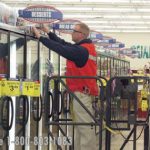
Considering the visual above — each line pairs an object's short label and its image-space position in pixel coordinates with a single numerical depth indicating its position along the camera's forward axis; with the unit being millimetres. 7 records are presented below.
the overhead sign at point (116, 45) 16031
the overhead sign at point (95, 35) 11788
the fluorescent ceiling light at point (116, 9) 19578
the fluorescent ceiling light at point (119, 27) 26509
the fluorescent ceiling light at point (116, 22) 23938
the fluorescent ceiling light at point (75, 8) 19453
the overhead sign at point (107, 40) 14769
